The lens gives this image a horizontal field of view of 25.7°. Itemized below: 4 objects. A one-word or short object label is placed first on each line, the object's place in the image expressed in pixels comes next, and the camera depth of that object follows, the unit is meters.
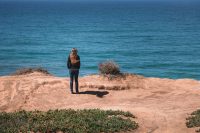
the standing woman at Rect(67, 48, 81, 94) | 18.53
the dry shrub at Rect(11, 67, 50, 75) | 23.84
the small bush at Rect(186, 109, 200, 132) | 13.46
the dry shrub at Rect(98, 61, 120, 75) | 21.33
